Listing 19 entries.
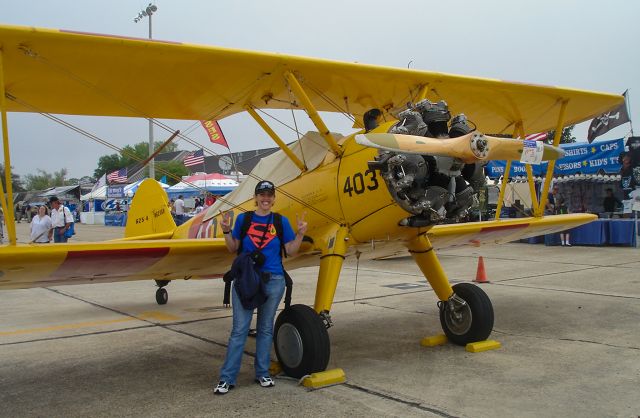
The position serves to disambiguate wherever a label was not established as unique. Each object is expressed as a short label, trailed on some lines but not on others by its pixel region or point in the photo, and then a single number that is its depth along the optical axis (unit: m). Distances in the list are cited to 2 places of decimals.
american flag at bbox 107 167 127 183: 29.83
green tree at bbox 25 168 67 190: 128.75
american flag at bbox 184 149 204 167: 24.84
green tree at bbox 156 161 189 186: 68.15
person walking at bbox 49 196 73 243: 12.60
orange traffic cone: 9.94
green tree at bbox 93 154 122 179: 108.82
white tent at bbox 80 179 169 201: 41.97
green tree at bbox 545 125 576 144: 44.47
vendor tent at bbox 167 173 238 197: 26.88
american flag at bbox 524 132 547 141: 15.54
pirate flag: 15.50
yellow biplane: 4.25
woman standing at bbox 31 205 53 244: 12.11
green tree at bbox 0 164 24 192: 116.27
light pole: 22.69
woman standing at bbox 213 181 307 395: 4.27
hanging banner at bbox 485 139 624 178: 16.31
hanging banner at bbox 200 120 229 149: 9.77
